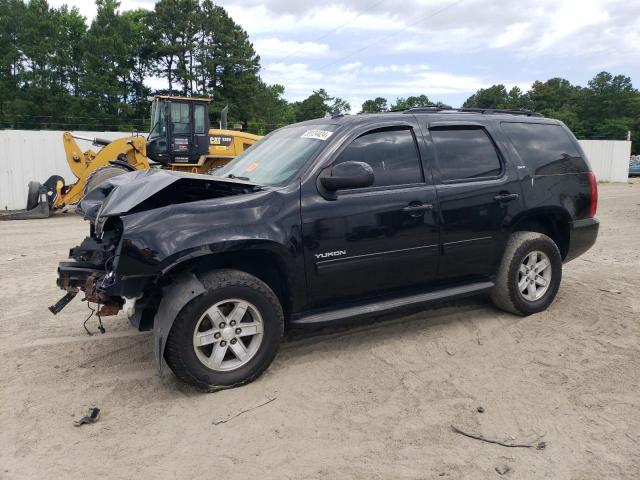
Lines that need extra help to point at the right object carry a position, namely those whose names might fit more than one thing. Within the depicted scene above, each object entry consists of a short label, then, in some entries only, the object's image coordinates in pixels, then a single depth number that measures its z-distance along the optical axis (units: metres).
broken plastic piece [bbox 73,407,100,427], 3.33
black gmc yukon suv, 3.57
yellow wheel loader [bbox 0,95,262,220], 13.77
